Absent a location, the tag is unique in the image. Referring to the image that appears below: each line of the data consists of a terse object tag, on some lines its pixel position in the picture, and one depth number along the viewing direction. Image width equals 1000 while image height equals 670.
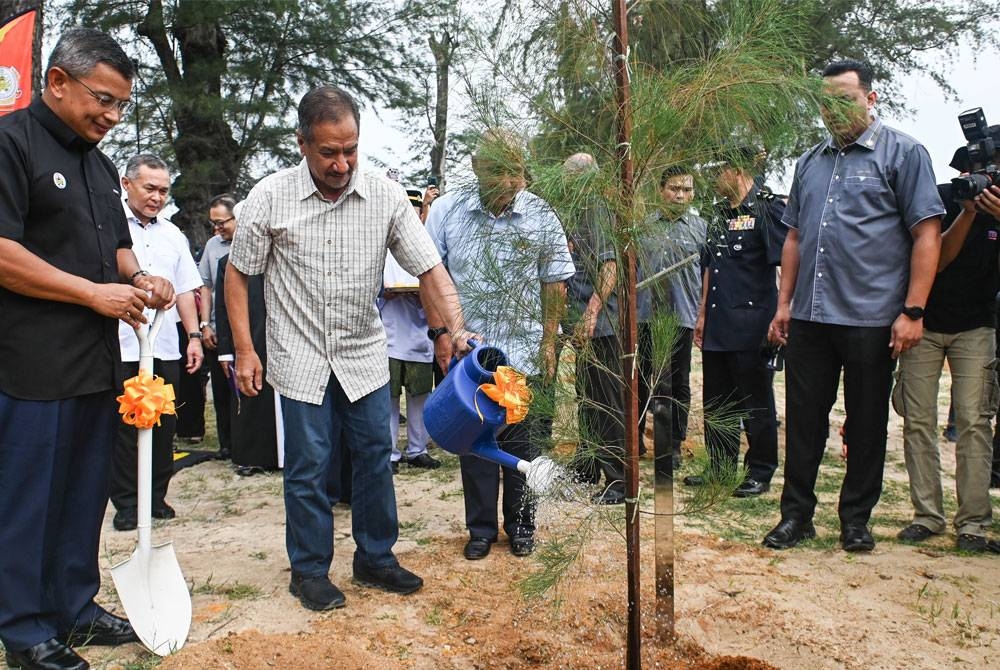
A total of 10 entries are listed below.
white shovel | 2.97
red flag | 6.70
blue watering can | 2.76
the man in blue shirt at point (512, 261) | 2.47
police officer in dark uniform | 4.96
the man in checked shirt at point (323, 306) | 3.19
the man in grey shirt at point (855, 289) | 3.58
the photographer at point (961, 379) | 3.92
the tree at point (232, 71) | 11.01
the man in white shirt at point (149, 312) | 4.52
